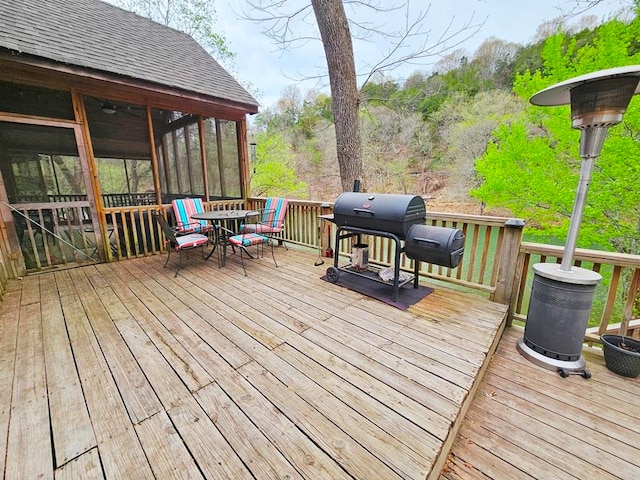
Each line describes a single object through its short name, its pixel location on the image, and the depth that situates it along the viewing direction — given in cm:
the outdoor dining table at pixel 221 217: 389
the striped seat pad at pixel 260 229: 445
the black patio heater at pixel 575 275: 177
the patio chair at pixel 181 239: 348
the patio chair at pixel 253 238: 385
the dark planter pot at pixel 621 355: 192
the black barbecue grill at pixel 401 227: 244
